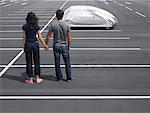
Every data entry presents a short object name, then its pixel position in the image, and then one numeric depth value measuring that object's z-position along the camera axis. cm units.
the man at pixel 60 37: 843
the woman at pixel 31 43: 820
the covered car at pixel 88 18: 1861
